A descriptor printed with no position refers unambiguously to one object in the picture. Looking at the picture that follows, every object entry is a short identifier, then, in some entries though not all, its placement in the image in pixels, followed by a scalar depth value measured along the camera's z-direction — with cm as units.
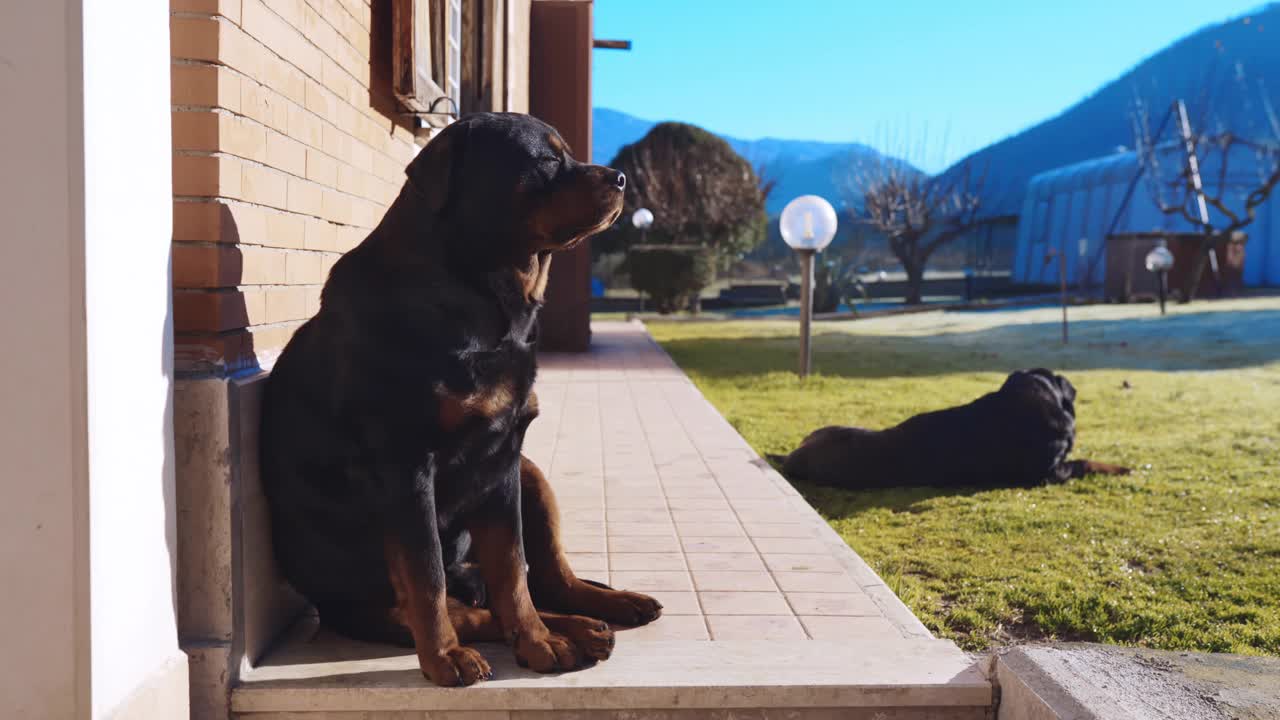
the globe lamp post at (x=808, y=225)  1048
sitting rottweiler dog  223
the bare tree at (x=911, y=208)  3491
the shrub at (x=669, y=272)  2541
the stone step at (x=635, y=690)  233
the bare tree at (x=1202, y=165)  3161
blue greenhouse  3394
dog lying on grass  563
